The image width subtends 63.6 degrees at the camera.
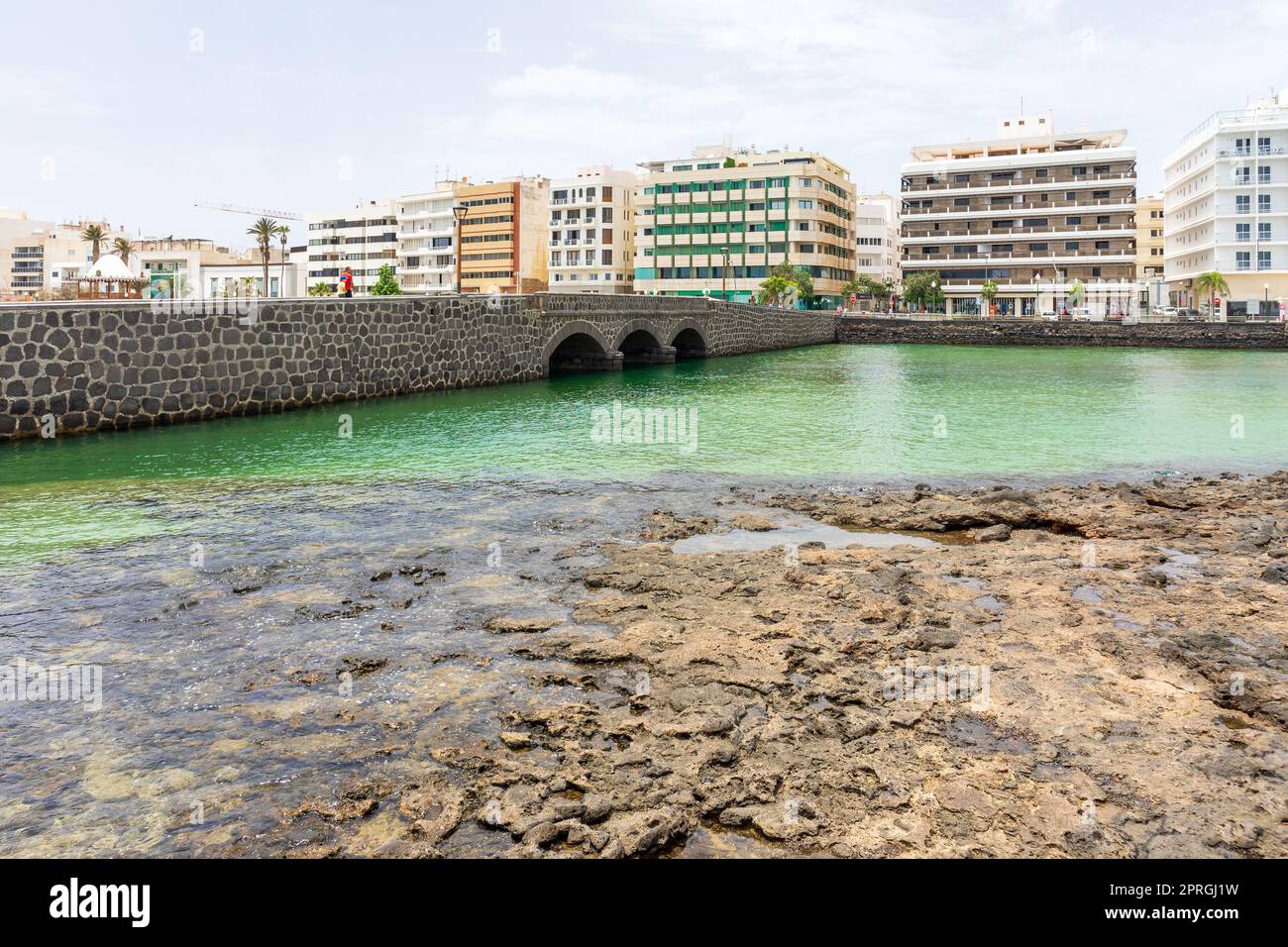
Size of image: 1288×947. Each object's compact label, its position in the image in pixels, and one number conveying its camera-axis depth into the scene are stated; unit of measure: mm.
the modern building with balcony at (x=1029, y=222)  93375
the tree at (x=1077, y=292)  92250
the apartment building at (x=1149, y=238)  120875
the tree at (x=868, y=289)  106188
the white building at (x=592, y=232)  112375
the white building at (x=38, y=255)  140500
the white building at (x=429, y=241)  119062
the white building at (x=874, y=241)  123125
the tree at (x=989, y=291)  95125
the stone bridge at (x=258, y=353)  18203
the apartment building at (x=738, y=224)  102812
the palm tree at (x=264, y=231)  111038
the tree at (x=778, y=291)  94488
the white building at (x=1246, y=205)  81562
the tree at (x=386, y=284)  101188
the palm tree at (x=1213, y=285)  81438
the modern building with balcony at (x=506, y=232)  109438
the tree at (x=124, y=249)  116688
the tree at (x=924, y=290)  97750
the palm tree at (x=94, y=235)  101688
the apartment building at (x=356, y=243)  128250
